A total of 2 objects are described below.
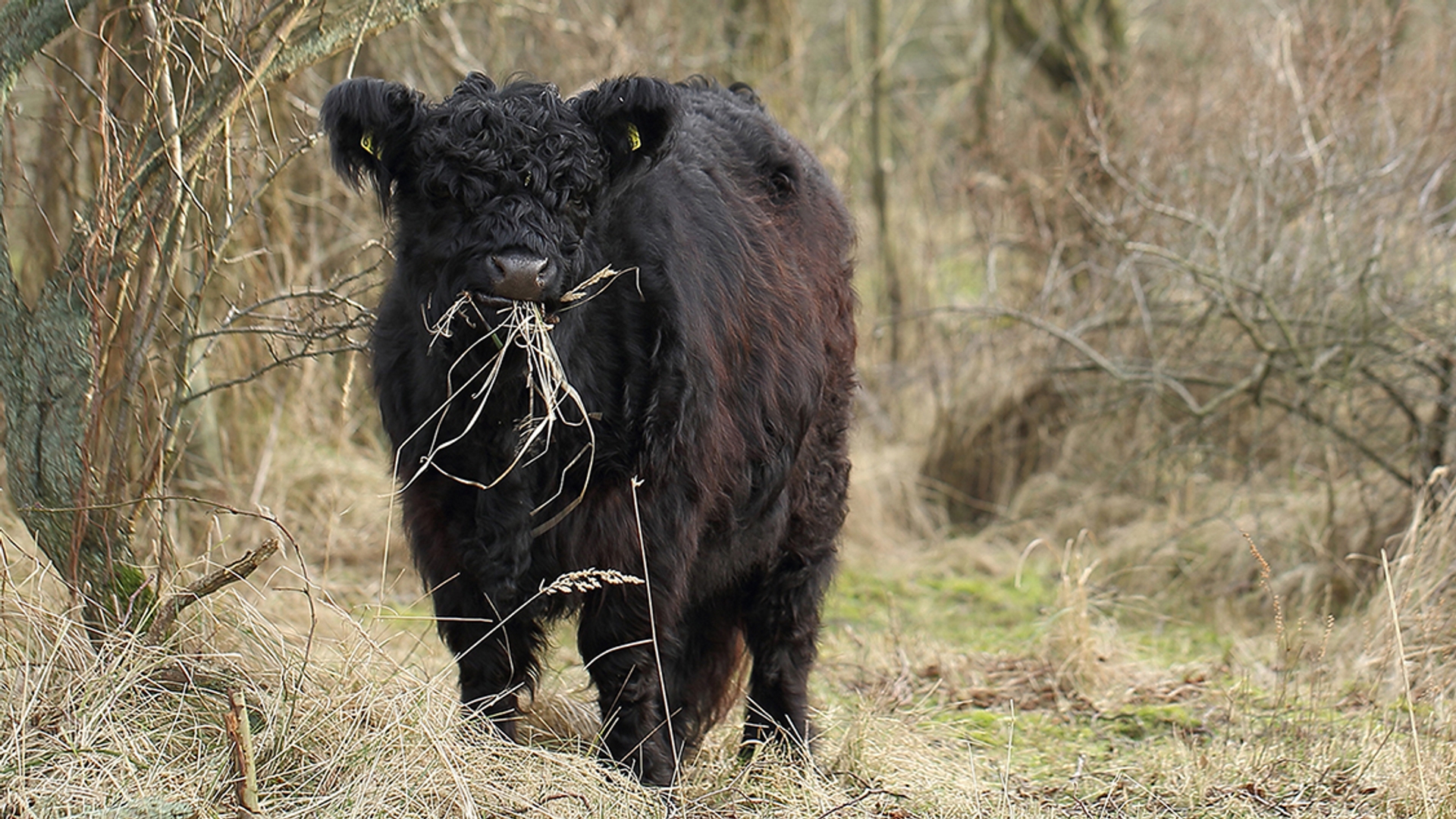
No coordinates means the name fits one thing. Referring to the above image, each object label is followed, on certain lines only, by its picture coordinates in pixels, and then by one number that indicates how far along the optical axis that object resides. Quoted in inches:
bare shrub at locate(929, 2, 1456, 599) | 505.7
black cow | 271.0
